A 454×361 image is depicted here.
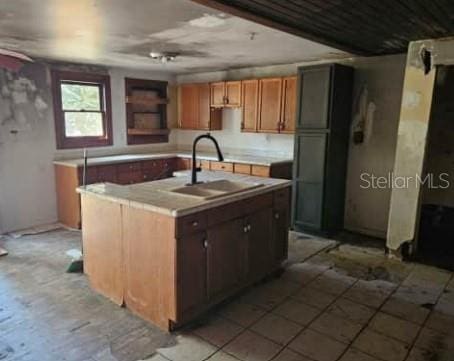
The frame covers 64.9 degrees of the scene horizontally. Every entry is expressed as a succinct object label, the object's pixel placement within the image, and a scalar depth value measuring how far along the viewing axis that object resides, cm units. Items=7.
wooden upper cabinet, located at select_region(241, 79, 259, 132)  525
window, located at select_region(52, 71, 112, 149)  495
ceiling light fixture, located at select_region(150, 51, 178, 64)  420
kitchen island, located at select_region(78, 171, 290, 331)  243
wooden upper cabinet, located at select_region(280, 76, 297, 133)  488
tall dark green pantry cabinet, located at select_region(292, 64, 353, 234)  425
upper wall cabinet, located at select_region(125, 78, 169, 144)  578
